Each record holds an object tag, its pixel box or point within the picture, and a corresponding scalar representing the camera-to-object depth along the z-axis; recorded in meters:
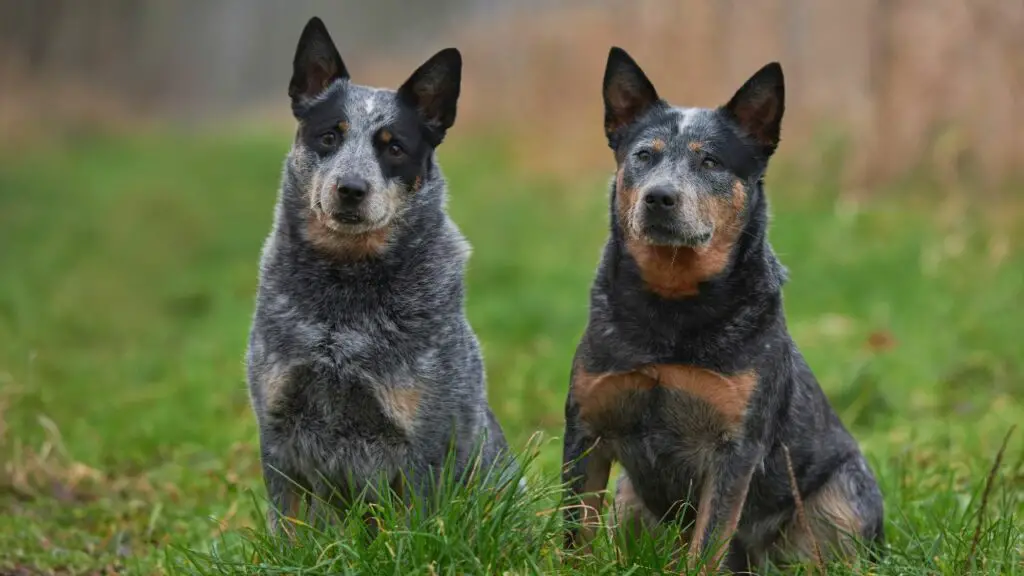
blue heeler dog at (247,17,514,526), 7.70
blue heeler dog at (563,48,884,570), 7.77
